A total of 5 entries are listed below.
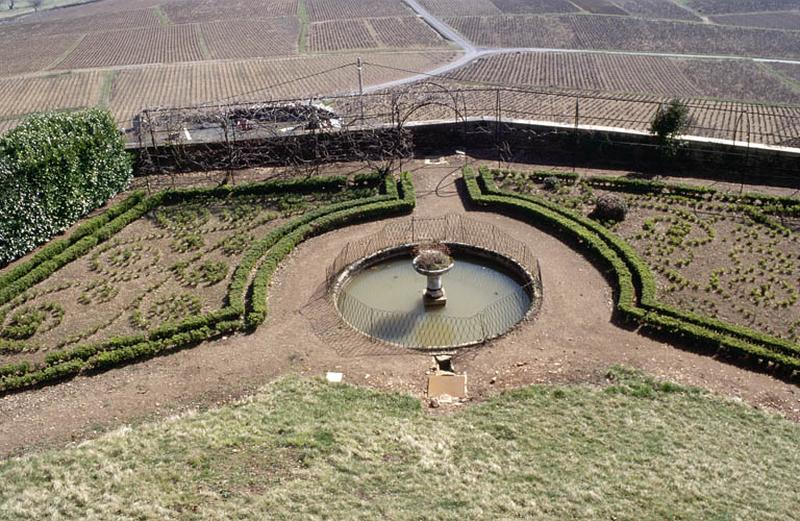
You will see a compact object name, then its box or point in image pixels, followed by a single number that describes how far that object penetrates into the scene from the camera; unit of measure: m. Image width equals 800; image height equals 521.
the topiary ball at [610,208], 26.52
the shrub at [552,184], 29.55
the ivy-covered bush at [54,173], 25.23
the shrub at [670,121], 29.89
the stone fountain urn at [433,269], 22.25
